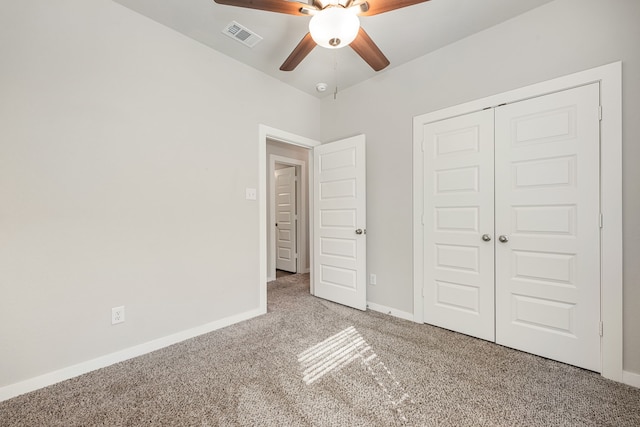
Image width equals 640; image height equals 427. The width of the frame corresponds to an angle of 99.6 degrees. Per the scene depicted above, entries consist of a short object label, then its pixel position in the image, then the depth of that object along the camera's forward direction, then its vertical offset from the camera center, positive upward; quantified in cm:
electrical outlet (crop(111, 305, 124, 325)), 203 -78
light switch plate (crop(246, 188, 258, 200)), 287 +19
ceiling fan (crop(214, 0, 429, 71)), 149 +118
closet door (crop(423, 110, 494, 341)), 233 -14
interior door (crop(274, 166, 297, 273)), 530 -16
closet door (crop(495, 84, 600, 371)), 189 -13
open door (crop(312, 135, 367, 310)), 307 -14
